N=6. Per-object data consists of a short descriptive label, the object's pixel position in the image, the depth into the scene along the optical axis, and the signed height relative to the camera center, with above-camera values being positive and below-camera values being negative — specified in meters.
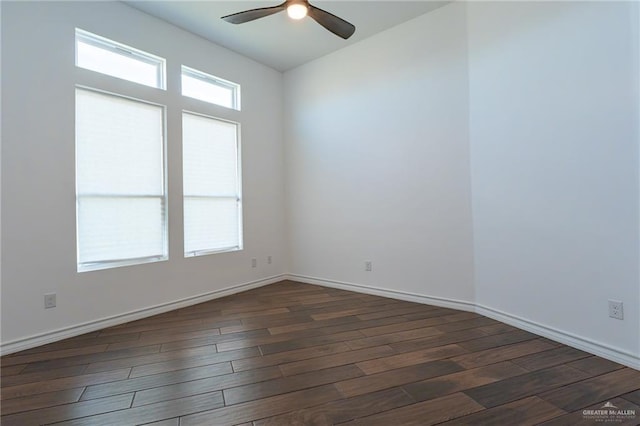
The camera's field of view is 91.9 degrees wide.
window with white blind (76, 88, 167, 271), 2.87 +0.38
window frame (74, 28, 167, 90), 2.88 +1.73
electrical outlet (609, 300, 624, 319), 2.07 -0.68
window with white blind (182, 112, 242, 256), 3.71 +0.41
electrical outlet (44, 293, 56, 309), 2.59 -0.67
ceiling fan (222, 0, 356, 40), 2.37 +1.61
